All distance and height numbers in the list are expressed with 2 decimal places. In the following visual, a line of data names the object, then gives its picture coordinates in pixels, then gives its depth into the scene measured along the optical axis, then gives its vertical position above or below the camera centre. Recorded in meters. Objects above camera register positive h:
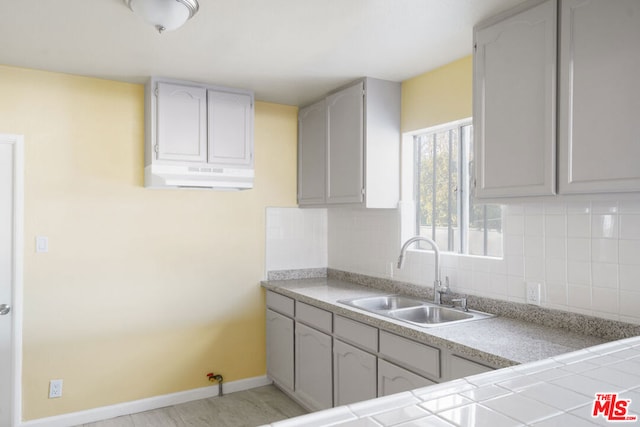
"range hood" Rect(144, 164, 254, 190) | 3.17 +0.23
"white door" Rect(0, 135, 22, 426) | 2.98 -0.33
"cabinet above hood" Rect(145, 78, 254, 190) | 3.17 +0.53
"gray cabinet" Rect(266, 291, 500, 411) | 2.21 -0.87
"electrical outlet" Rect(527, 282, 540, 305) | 2.33 -0.42
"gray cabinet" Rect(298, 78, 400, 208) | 3.16 +0.47
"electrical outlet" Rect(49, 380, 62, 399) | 3.09 -1.21
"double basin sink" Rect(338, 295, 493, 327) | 2.59 -0.61
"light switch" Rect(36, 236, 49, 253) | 3.05 -0.23
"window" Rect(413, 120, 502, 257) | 2.79 +0.08
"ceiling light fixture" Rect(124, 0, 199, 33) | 1.97 +0.87
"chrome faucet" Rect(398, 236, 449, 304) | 2.82 -0.42
